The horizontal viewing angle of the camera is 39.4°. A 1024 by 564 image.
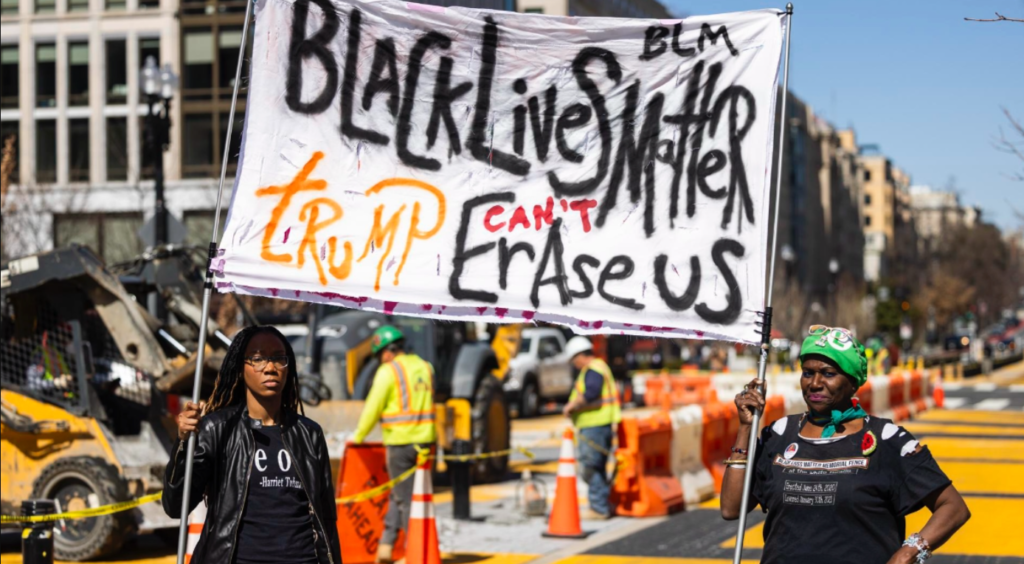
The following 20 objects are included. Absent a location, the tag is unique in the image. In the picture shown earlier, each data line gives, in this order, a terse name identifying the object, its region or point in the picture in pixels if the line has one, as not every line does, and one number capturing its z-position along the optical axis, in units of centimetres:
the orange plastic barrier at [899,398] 2962
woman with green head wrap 470
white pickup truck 3138
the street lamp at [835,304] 7700
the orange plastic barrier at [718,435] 1673
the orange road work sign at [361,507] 1098
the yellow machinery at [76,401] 1155
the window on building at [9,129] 5016
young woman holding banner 496
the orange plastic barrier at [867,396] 2596
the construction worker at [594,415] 1409
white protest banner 575
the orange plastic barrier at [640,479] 1460
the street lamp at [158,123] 1848
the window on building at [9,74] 5053
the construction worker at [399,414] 1116
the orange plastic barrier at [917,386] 3281
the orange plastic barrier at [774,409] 1938
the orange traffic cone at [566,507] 1284
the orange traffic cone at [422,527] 1038
